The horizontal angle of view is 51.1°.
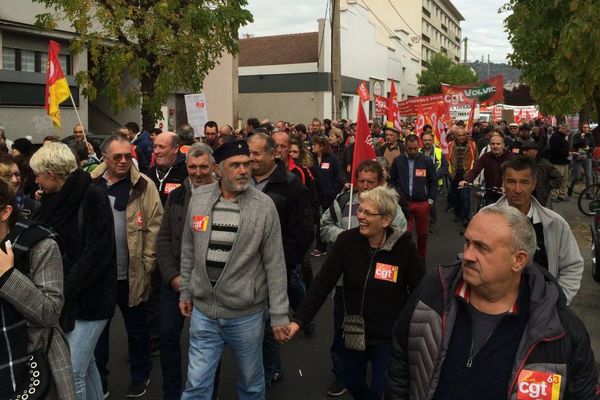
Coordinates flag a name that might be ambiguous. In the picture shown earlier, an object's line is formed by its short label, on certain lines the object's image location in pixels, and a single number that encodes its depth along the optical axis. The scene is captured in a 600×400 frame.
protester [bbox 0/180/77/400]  2.53
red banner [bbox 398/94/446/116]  21.83
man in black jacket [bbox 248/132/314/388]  4.44
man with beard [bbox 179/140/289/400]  3.55
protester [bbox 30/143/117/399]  3.53
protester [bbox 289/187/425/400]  3.73
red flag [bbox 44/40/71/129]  9.54
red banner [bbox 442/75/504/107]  22.38
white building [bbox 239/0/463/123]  39.03
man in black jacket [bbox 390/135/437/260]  8.34
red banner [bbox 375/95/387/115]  19.75
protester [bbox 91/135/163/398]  4.38
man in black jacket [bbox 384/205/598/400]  2.18
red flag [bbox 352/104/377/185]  5.55
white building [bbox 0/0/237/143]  16.22
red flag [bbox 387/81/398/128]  18.80
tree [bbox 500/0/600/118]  7.24
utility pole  19.16
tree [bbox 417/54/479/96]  61.31
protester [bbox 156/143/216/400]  4.15
